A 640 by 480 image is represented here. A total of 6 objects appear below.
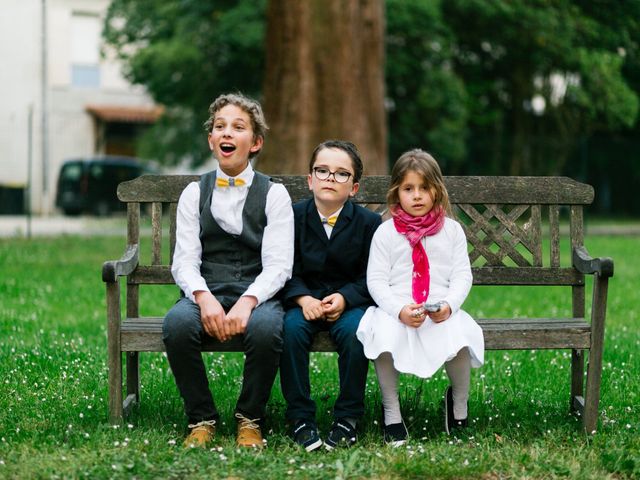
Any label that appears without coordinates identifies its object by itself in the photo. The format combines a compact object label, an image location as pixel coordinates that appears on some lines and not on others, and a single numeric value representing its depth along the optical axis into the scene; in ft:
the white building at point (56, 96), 100.01
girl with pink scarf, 14.15
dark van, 88.48
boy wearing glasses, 14.25
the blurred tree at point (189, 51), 68.33
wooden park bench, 16.19
